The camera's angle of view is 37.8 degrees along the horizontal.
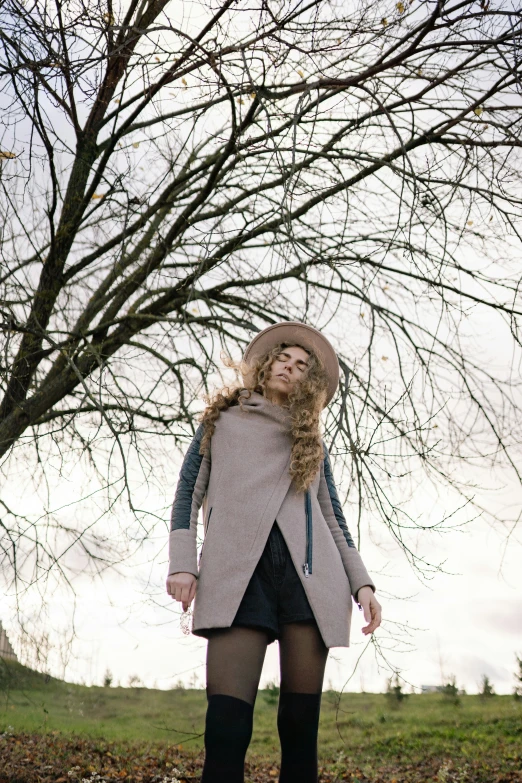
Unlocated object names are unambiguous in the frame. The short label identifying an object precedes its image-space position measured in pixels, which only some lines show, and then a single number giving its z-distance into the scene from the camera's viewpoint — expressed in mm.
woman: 1976
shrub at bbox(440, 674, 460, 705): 8238
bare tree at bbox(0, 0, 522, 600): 3402
